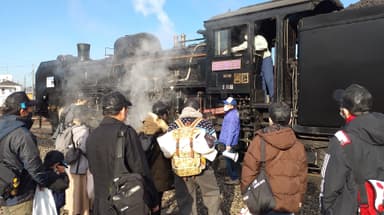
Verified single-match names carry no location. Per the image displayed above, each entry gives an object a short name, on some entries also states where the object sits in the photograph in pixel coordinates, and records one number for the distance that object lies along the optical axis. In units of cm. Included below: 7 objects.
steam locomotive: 484
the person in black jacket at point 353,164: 224
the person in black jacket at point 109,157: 259
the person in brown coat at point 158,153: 379
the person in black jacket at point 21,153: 276
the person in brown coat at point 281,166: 288
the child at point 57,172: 302
